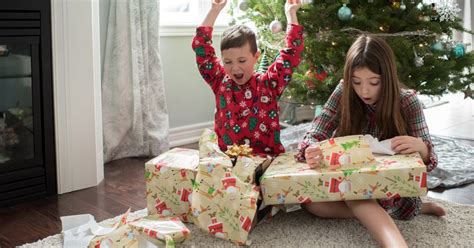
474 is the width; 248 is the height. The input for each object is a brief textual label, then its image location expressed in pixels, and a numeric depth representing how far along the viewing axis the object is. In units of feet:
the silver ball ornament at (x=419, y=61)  7.88
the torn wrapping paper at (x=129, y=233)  5.17
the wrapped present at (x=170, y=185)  5.84
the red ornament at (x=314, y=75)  8.41
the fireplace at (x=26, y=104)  6.77
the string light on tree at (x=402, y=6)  8.11
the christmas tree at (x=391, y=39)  7.95
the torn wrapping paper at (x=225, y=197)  5.33
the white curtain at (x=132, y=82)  9.12
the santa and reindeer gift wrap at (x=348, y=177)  5.12
